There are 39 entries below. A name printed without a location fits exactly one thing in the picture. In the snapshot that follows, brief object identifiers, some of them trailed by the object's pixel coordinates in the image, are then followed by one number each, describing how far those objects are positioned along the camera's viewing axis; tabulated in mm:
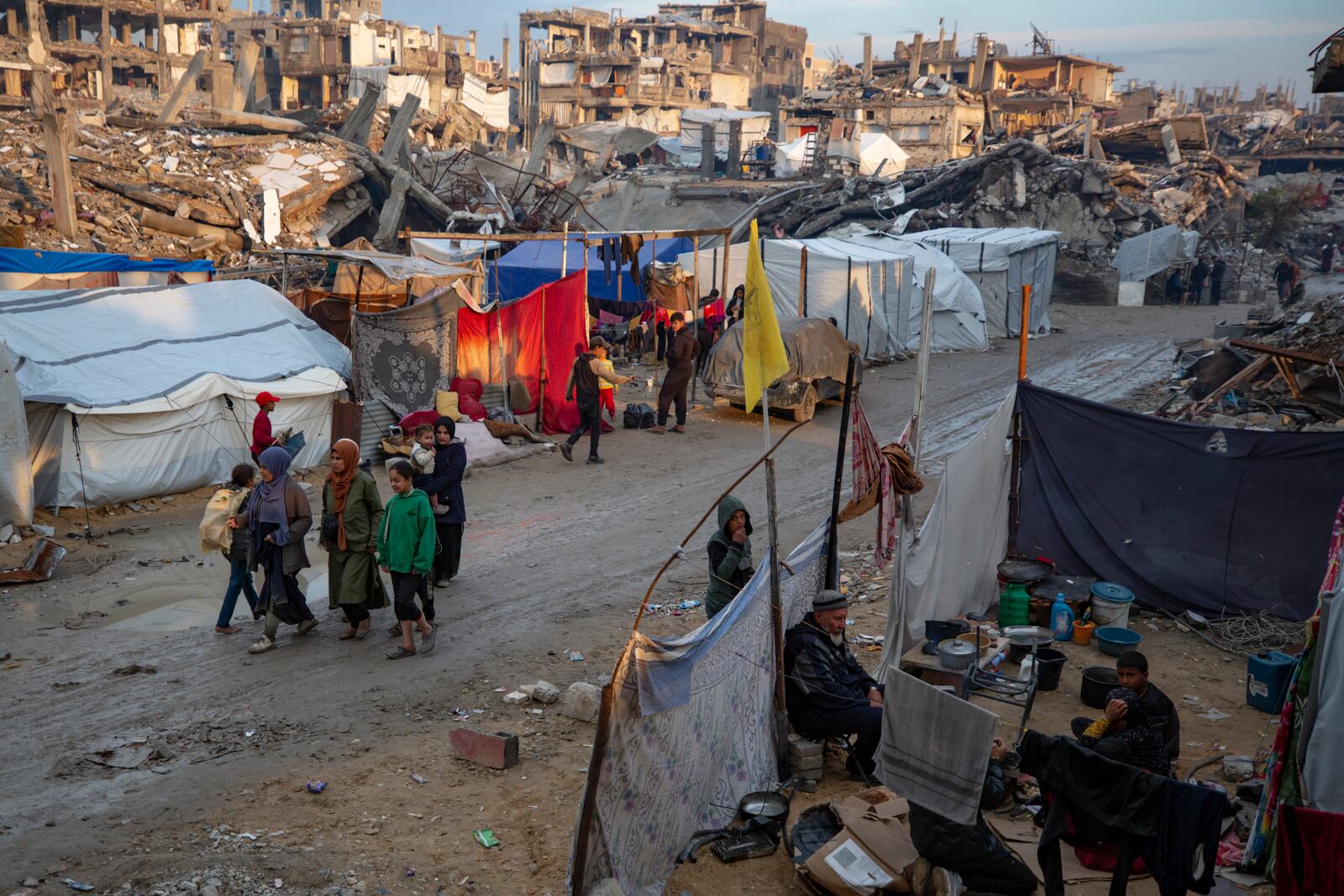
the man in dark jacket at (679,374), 14352
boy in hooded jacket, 6441
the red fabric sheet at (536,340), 14656
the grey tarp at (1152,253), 29703
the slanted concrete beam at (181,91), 29484
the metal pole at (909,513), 7004
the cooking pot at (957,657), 6801
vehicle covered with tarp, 15266
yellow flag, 5626
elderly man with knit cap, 5680
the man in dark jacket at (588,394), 13031
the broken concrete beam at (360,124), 30047
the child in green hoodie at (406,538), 7086
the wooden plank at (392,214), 25484
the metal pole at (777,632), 5434
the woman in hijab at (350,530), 7199
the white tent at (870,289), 19594
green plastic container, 8312
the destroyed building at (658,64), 57031
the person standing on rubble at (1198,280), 29891
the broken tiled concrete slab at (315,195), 26447
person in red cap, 9898
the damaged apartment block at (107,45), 38250
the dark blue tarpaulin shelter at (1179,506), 8078
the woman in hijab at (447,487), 8133
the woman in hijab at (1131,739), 5227
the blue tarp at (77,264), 15758
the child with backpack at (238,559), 7531
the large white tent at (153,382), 10383
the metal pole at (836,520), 6148
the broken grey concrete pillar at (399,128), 27453
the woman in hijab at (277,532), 7277
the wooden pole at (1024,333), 8273
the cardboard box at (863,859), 4566
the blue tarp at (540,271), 20875
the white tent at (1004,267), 23500
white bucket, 8312
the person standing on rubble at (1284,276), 27016
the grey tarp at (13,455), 9641
